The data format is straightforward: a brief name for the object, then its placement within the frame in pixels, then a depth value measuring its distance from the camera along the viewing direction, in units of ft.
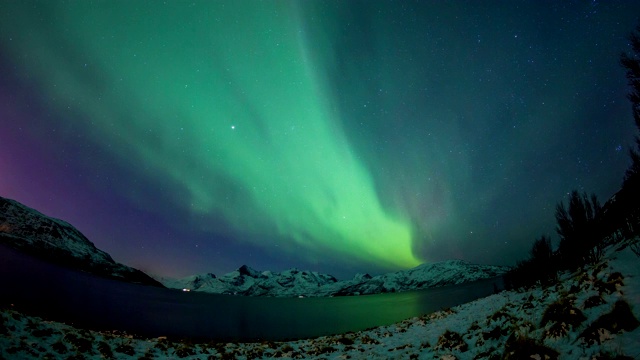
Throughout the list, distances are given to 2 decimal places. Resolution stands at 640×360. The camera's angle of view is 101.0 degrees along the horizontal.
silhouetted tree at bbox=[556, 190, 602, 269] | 56.34
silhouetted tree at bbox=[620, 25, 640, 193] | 56.85
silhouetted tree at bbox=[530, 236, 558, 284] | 61.13
